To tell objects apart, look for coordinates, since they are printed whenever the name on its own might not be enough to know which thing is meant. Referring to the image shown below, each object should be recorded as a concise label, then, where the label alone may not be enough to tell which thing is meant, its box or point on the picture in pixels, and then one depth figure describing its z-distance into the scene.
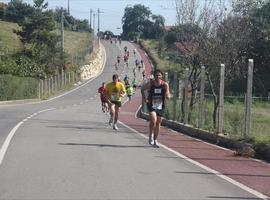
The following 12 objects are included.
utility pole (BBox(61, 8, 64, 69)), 76.34
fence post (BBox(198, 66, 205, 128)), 20.63
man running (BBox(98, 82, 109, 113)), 33.69
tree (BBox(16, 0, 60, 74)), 74.50
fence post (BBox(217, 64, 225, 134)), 18.34
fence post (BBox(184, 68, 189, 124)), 23.38
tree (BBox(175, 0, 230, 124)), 26.34
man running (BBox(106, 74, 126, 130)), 23.30
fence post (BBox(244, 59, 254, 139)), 16.22
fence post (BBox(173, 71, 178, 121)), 25.57
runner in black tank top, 16.53
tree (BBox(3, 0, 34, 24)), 123.19
